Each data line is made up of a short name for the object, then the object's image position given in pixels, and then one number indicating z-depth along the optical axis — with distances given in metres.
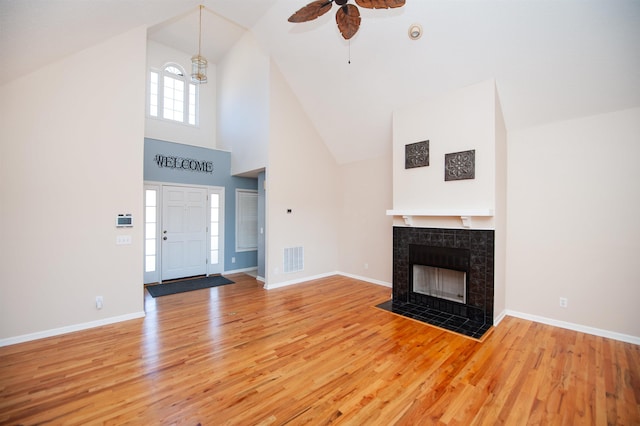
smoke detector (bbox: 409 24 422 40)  3.39
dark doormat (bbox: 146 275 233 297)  4.96
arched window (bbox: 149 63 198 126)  6.23
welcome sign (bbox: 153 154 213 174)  5.60
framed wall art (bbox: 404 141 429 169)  4.03
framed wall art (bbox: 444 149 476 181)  3.56
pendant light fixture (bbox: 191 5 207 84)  5.01
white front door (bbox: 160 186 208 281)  5.70
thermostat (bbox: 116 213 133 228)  3.54
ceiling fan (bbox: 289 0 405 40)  2.20
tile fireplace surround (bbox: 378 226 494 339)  3.47
